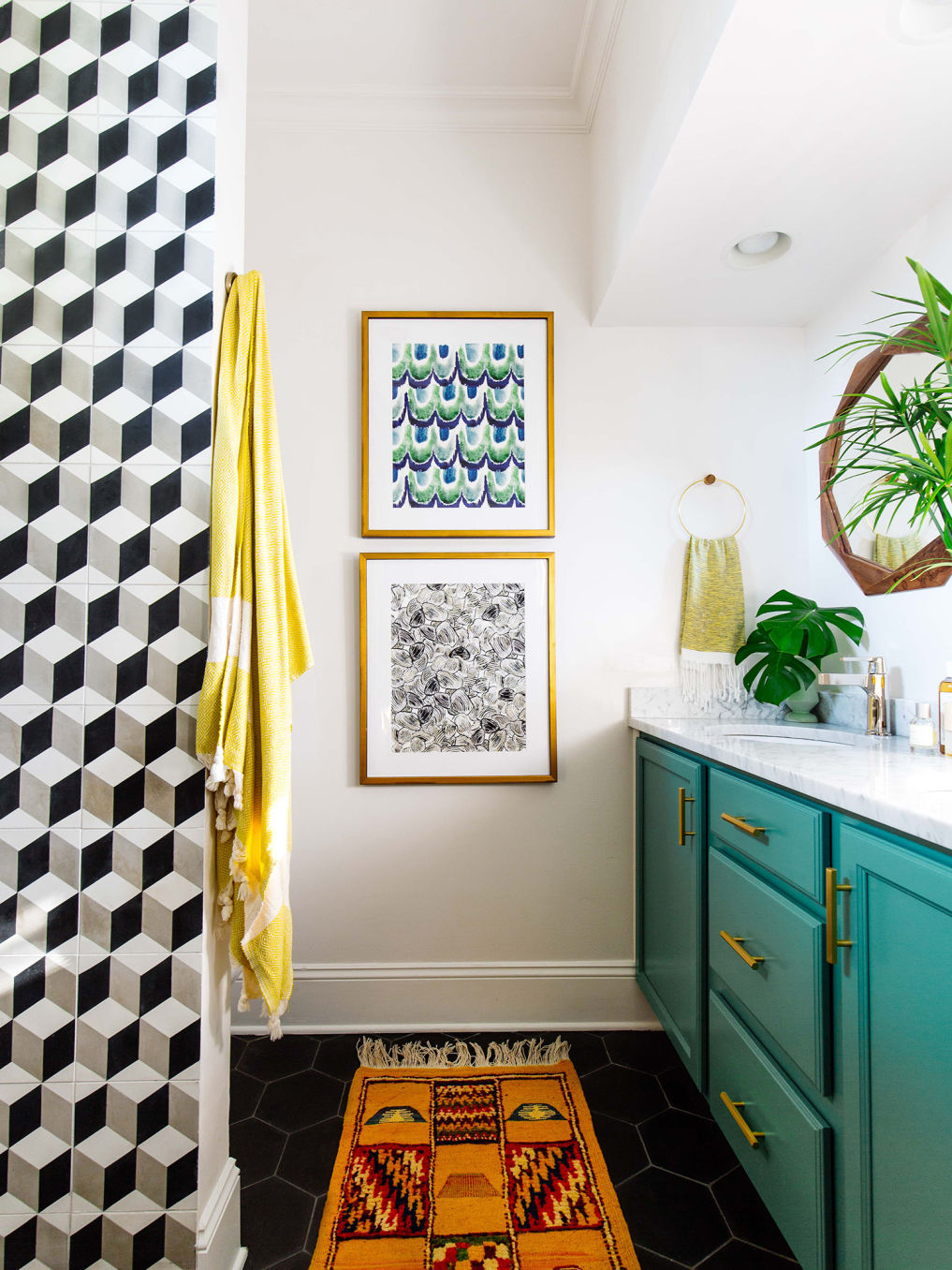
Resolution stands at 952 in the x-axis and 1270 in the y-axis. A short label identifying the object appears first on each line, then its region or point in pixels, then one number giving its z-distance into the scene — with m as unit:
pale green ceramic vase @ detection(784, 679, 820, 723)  2.31
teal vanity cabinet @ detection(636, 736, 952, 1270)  0.92
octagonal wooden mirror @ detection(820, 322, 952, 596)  1.84
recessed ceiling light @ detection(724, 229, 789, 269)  1.94
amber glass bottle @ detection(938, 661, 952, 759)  1.58
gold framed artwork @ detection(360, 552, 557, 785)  2.35
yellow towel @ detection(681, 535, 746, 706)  2.38
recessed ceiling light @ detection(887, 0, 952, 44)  1.21
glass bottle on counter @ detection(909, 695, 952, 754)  1.62
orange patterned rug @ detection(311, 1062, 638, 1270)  1.45
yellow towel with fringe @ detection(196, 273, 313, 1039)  1.29
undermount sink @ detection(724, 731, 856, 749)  1.78
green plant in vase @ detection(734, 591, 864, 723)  2.14
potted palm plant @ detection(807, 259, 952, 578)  1.20
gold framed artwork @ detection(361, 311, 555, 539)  2.36
